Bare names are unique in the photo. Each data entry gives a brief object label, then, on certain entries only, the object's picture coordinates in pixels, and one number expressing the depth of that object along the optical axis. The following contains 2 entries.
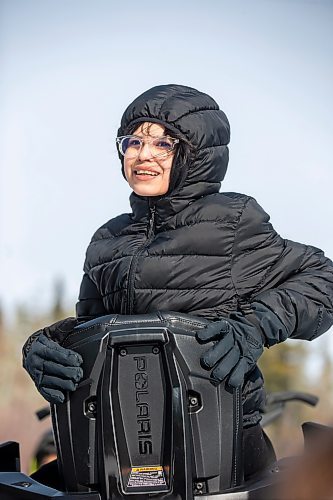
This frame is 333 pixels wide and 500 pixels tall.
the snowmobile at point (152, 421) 4.03
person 4.27
